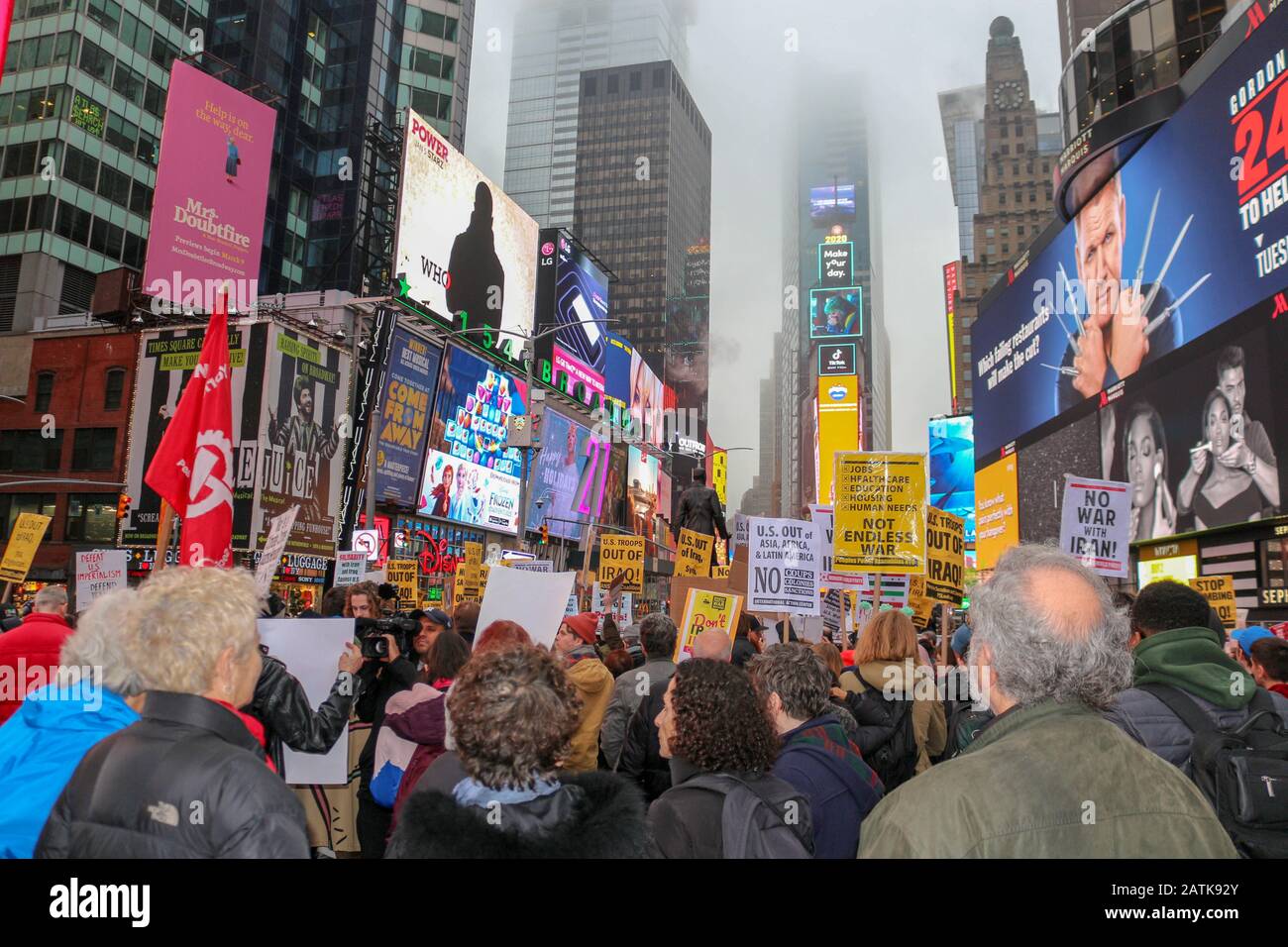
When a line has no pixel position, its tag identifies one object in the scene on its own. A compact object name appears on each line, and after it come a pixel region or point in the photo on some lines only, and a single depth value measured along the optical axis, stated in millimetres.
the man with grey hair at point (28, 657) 5723
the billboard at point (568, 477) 58969
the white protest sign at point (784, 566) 10398
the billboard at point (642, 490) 76750
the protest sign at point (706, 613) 9078
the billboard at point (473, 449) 45344
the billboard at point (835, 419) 154375
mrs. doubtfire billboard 27734
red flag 7020
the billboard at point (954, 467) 79625
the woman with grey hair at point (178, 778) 2416
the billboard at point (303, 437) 37500
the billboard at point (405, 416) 41375
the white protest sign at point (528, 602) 6281
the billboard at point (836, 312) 193750
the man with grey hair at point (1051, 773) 2156
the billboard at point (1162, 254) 19109
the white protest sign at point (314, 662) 5352
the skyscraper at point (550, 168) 188500
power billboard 43188
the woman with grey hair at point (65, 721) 2857
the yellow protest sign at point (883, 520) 11633
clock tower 116375
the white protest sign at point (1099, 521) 9219
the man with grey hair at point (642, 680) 6988
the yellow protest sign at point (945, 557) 10938
